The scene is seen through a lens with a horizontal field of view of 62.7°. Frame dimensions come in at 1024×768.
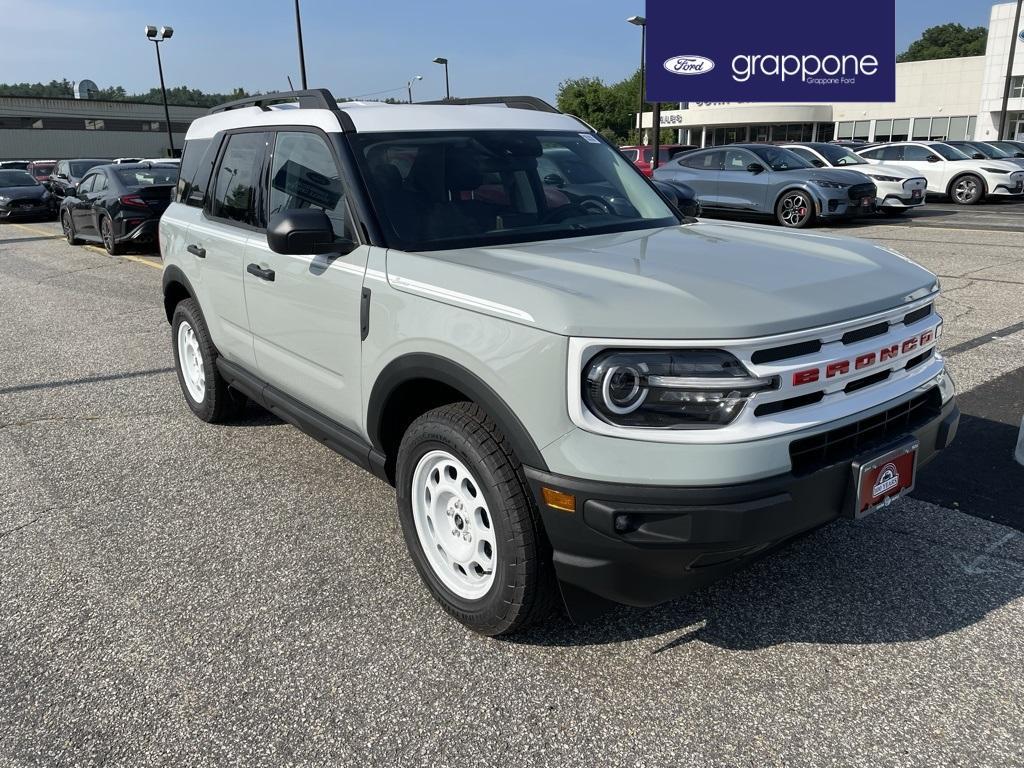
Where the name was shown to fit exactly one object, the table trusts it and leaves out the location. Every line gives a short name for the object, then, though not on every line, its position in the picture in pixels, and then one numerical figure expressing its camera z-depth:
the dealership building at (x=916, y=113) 53.50
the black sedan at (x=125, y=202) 14.45
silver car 15.12
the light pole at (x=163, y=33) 36.00
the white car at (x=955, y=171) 20.47
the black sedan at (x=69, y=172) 23.66
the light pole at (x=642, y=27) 33.72
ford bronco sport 2.45
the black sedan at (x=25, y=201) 22.11
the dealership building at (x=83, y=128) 65.44
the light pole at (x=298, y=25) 26.02
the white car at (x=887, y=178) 17.41
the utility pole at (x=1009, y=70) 34.79
